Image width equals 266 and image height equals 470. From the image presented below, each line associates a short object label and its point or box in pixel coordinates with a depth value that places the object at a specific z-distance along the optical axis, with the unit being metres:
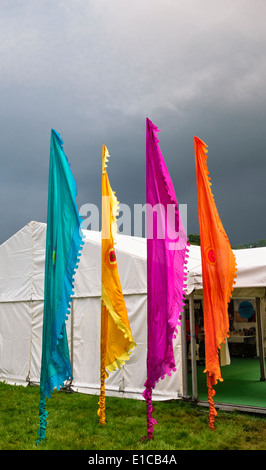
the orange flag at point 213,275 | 5.94
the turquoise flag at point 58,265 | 5.32
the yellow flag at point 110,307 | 5.96
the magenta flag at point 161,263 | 5.38
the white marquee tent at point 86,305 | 7.85
